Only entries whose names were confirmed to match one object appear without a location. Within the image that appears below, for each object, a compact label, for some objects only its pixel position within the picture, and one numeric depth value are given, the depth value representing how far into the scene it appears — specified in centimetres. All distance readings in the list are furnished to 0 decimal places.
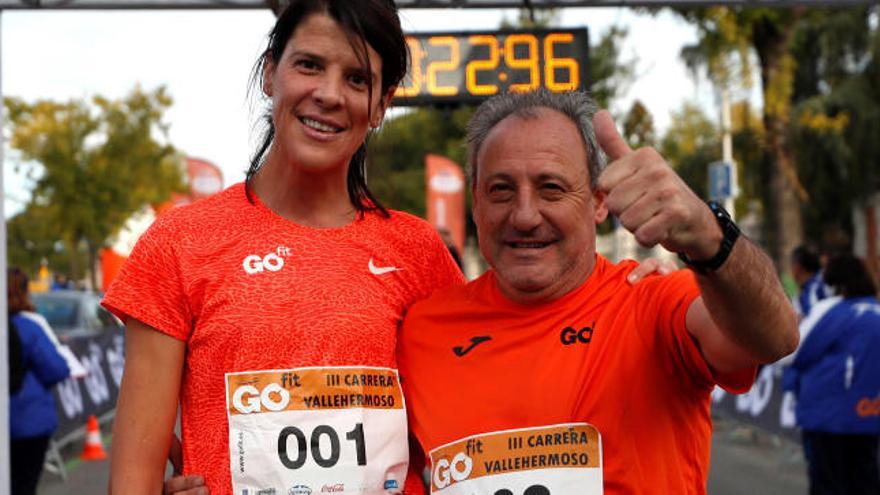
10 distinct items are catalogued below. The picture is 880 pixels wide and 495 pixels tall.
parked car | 1405
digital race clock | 689
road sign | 1413
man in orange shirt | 224
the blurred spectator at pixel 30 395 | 706
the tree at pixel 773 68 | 1373
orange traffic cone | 1043
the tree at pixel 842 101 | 2414
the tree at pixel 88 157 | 3036
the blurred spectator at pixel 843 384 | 709
